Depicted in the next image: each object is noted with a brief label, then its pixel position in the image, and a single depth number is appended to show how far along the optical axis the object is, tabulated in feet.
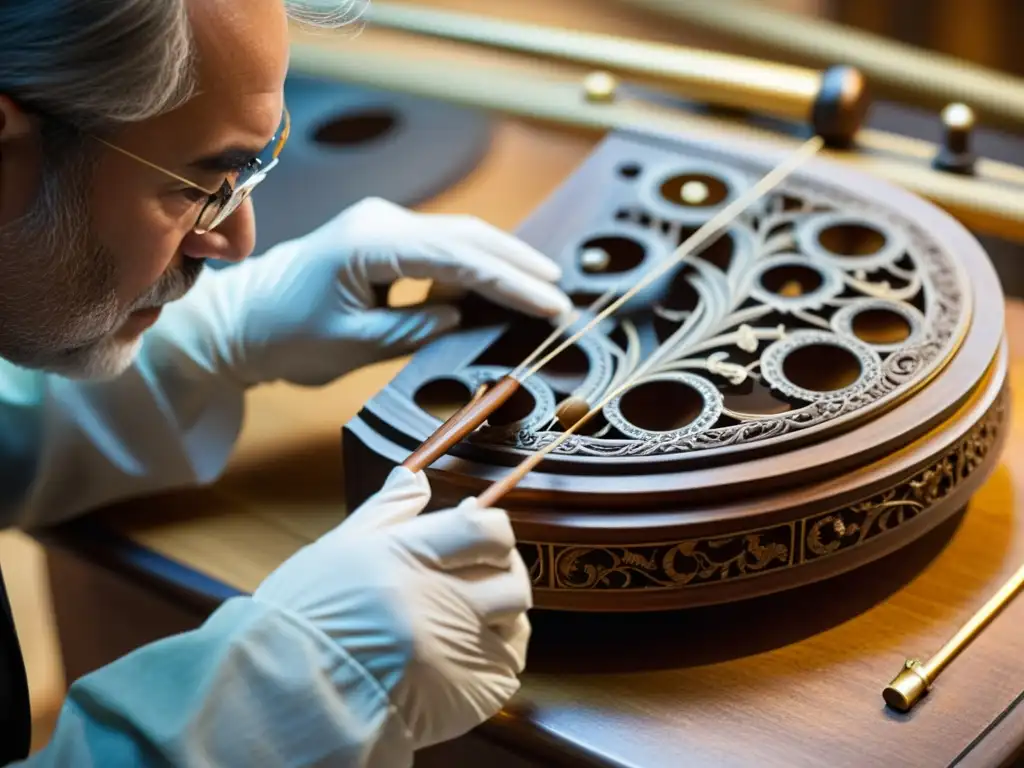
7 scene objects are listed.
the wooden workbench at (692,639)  2.80
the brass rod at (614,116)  4.08
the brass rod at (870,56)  4.71
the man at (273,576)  2.47
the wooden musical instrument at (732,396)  2.83
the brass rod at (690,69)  4.33
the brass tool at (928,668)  2.82
